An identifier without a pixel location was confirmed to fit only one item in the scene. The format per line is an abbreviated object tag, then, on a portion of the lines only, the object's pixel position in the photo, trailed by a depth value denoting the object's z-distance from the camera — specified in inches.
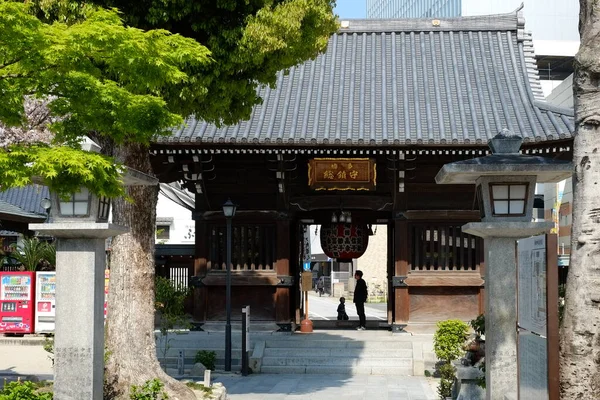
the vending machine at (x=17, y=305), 972.6
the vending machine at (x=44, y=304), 975.6
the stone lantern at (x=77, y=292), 372.5
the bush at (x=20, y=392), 386.6
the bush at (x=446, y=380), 565.0
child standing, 1050.7
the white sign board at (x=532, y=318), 301.3
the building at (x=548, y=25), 2588.6
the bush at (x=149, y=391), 452.0
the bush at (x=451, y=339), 641.6
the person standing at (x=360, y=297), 890.7
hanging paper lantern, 836.6
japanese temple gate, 753.0
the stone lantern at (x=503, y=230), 370.6
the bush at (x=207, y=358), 705.6
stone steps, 726.5
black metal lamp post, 716.7
